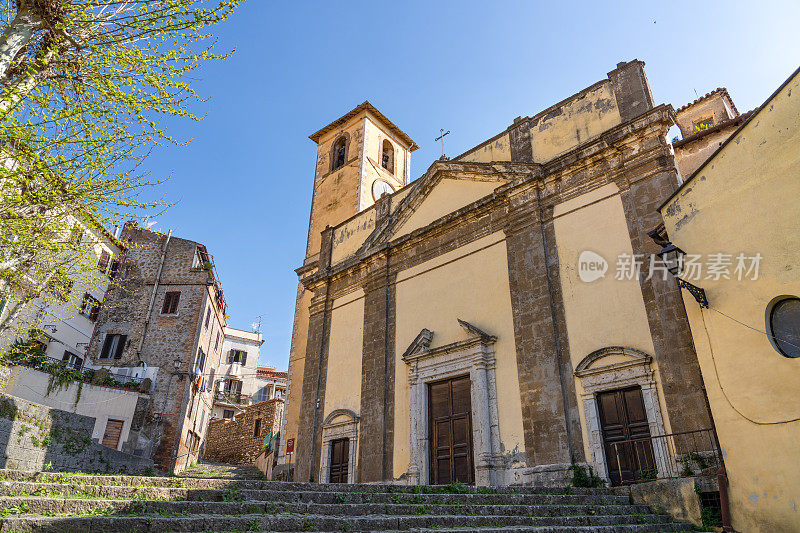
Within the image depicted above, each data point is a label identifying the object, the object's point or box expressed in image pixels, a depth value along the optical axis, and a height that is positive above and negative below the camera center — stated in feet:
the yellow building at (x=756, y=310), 20.51 +7.97
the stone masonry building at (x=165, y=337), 66.54 +21.62
